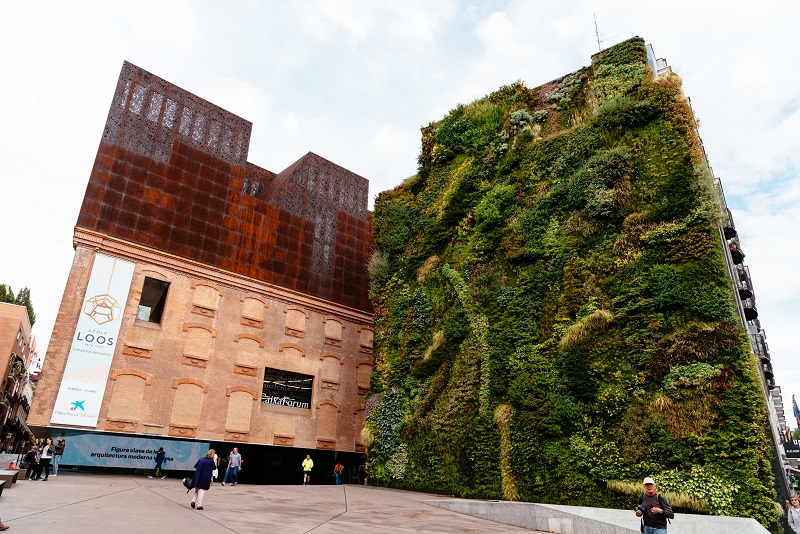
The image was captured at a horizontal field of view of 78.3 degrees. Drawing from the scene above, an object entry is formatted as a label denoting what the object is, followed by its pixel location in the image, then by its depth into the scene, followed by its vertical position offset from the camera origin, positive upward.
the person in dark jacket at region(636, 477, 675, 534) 8.24 -0.81
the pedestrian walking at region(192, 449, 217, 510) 11.71 -0.63
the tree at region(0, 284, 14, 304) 49.59 +14.35
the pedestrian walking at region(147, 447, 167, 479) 23.19 -0.46
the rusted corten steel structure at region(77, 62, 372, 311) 25.17 +13.55
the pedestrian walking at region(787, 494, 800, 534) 11.92 -1.25
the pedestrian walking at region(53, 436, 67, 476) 18.80 -0.16
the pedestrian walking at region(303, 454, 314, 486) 23.94 -0.56
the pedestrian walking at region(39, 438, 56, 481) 17.64 -0.33
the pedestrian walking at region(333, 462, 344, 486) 27.09 -1.01
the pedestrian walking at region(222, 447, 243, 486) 19.89 -0.52
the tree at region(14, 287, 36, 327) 53.62 +15.17
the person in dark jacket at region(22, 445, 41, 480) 17.07 -0.49
